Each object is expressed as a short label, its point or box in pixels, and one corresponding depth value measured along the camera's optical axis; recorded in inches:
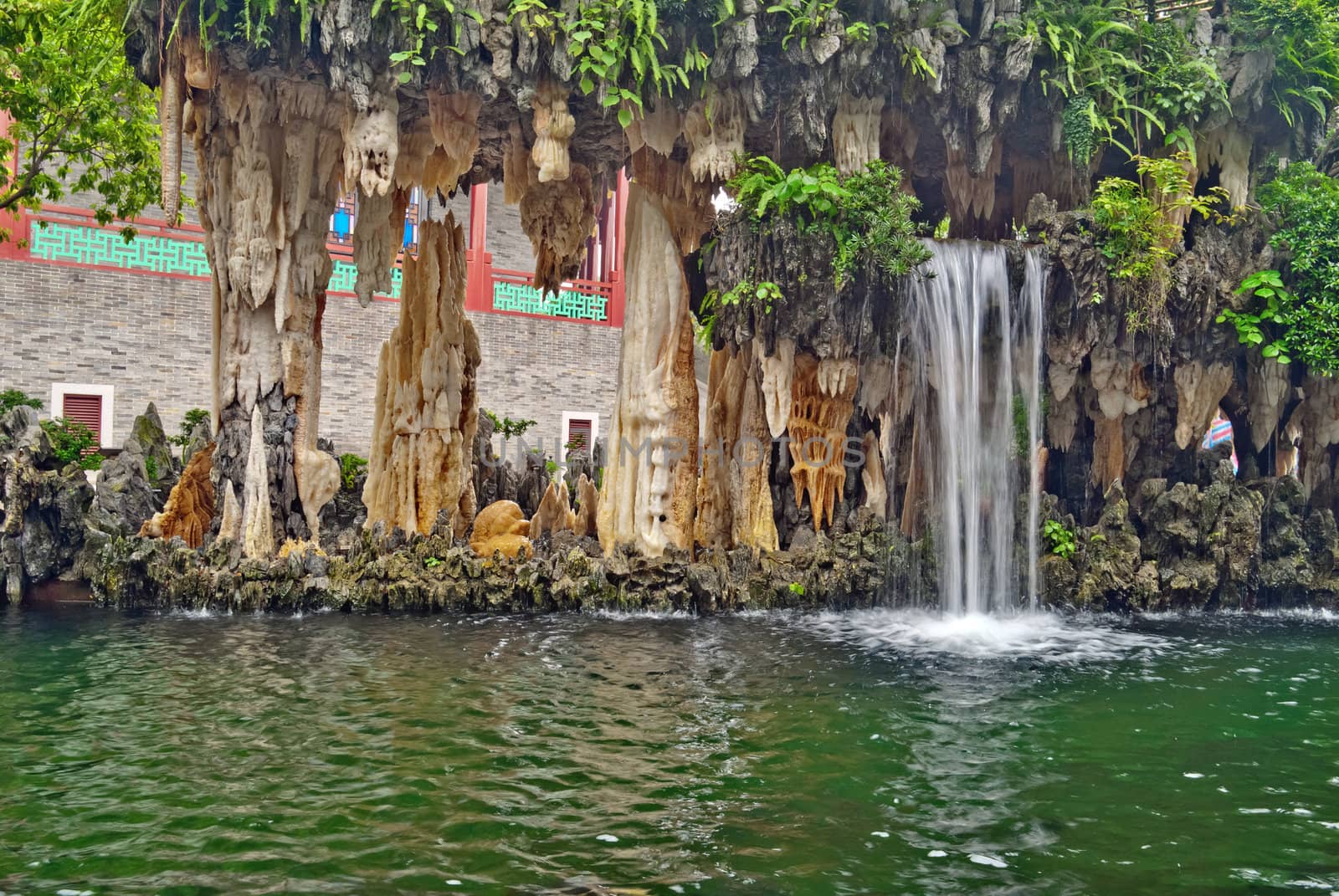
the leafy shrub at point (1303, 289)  562.6
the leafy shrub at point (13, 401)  647.8
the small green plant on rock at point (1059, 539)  587.2
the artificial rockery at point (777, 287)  524.4
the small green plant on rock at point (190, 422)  716.0
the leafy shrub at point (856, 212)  539.2
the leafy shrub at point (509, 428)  855.2
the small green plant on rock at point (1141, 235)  560.4
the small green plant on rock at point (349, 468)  708.0
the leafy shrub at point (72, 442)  635.5
